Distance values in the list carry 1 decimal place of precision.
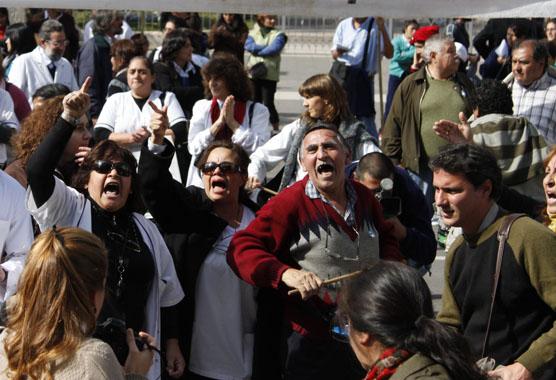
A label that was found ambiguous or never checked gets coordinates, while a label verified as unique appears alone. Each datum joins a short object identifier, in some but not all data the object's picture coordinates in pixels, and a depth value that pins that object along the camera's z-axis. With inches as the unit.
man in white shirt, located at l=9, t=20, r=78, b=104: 394.3
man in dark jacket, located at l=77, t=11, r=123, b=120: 439.0
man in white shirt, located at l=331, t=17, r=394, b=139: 508.7
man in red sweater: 185.5
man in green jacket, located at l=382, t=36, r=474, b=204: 330.6
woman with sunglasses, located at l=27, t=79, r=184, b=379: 179.5
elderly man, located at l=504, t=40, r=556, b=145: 311.4
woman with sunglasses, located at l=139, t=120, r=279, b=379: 201.9
